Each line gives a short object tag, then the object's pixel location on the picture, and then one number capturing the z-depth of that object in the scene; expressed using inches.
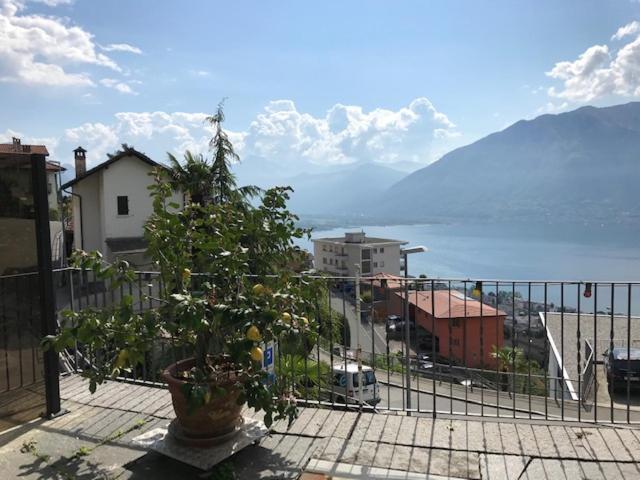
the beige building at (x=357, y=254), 2923.2
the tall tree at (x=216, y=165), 866.1
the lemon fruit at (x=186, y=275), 122.8
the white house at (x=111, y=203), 1115.3
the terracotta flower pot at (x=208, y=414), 120.8
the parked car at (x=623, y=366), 412.1
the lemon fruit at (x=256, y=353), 107.1
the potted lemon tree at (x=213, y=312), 108.3
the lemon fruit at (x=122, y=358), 117.6
